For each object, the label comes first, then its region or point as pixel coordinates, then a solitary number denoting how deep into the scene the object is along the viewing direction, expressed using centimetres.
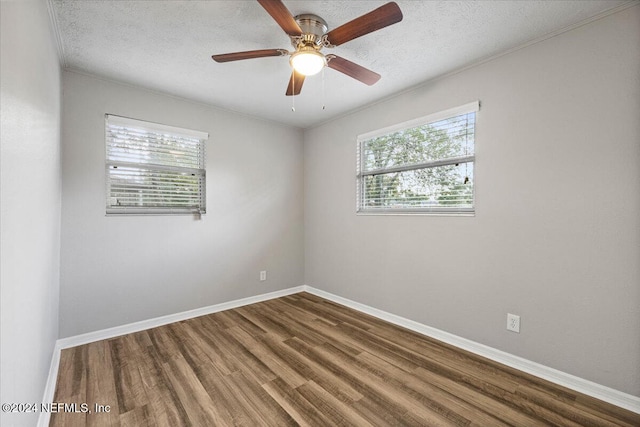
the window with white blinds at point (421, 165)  256
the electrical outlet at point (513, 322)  220
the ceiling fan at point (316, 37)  150
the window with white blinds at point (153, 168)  279
